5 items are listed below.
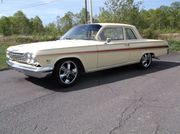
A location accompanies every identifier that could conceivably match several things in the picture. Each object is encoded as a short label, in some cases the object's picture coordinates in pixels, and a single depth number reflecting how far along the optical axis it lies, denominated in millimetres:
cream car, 3561
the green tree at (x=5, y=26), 46142
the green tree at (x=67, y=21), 37556
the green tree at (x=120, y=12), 15596
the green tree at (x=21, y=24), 44763
